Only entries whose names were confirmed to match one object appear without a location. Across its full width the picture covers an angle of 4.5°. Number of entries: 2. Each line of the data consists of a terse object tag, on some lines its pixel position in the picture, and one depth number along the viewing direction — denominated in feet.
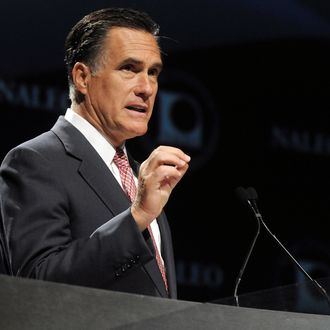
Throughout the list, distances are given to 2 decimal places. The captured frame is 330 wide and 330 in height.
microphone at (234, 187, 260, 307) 24.08
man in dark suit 22.73
